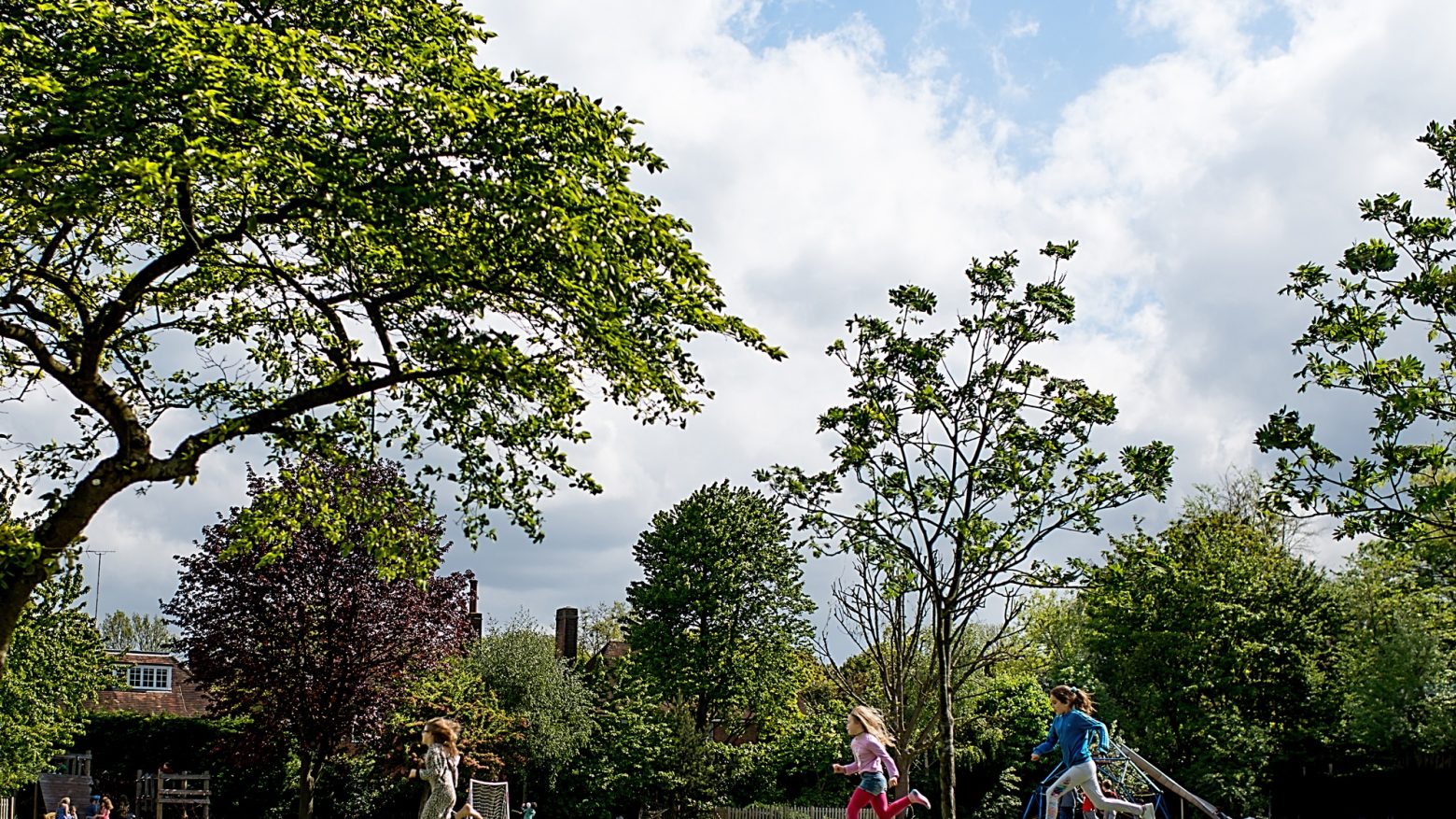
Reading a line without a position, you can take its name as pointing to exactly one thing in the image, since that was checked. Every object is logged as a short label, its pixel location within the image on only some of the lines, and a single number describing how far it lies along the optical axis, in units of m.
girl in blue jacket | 13.07
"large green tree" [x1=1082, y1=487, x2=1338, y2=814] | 35.66
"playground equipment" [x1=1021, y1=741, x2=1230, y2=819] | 13.56
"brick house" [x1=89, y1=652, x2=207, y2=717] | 52.47
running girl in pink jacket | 13.72
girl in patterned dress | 14.48
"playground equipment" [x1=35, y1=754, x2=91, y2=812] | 31.22
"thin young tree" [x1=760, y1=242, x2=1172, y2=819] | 21.23
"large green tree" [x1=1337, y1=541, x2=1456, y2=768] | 31.95
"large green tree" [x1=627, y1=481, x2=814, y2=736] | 41.94
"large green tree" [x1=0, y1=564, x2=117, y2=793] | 32.22
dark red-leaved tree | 32.38
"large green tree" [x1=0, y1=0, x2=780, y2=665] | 11.14
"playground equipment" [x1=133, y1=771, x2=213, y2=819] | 29.91
